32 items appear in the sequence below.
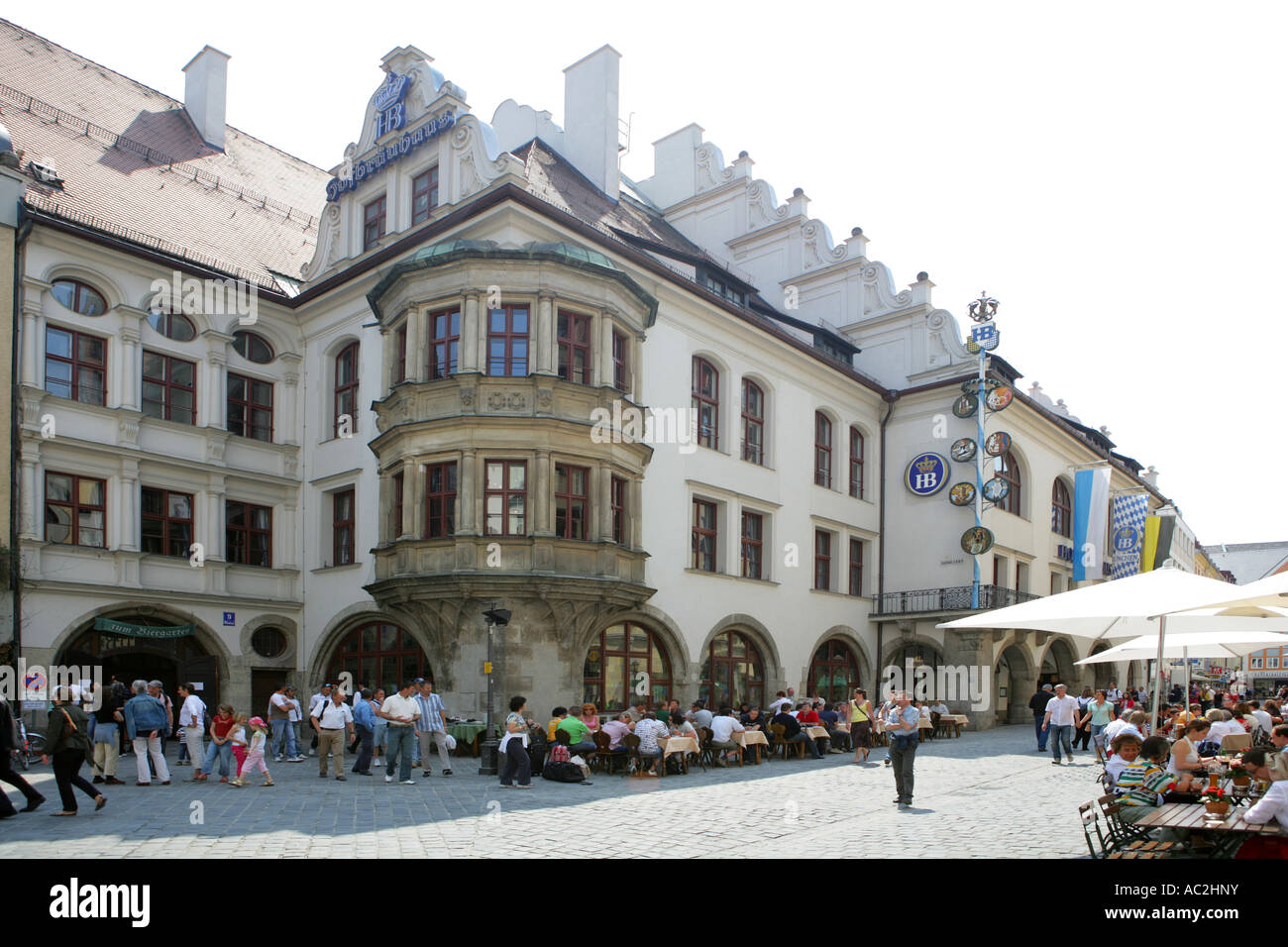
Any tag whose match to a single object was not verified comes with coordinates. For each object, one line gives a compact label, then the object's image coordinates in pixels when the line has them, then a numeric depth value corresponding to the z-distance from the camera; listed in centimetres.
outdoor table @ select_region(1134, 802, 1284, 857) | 816
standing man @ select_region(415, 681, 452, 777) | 1812
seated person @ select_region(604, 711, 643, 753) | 1872
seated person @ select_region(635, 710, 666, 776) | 1825
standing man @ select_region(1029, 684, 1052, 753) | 2527
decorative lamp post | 1823
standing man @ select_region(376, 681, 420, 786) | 1630
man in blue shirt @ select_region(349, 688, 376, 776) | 1784
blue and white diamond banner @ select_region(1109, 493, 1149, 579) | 4491
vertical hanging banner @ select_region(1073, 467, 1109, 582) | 4191
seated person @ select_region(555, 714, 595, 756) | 1806
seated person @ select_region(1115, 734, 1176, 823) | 953
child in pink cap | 1603
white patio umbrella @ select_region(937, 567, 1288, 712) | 1118
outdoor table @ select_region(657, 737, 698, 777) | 1859
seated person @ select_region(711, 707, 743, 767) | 2047
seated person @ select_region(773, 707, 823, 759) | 2223
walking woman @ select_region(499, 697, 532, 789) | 1638
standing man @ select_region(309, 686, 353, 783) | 1709
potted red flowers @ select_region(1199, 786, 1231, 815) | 855
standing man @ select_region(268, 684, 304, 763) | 2041
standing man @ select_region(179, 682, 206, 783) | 1717
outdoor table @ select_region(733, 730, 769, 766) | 2070
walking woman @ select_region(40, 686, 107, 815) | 1247
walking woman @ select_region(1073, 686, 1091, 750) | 2557
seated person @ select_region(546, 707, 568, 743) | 1830
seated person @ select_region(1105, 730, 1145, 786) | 1029
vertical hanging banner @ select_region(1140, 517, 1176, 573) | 4531
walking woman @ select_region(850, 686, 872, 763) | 2100
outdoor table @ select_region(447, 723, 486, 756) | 2142
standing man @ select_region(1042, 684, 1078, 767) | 2084
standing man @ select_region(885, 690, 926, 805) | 1434
